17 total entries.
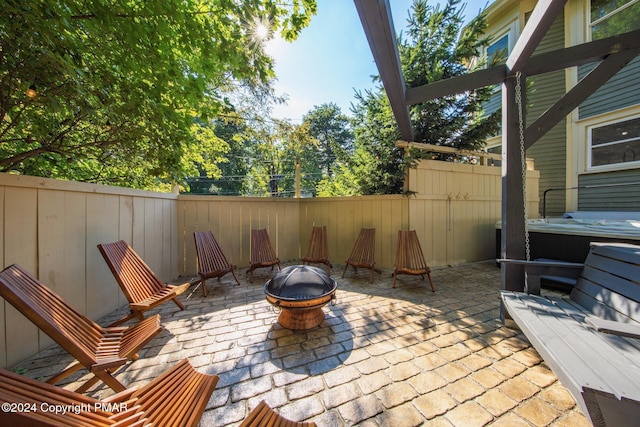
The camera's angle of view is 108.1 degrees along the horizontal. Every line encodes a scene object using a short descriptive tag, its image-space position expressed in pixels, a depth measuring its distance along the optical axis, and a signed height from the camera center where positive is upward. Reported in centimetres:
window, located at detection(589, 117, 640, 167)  526 +172
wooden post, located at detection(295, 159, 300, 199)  547 +79
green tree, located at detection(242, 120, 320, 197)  668 +222
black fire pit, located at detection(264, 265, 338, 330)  227 -83
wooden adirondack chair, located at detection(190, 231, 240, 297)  354 -76
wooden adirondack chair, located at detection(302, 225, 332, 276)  441 -68
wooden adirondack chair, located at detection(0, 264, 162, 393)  135 -83
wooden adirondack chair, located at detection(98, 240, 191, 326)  237 -78
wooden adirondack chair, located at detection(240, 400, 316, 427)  105 -97
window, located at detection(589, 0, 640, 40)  512 +464
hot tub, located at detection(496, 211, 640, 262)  319 -32
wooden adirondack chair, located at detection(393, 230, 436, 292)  375 -67
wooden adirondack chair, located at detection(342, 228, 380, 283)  414 -69
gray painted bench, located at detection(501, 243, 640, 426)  98 -74
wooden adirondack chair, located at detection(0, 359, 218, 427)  82 -88
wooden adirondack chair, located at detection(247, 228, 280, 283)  418 -75
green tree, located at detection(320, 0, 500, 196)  454 +215
